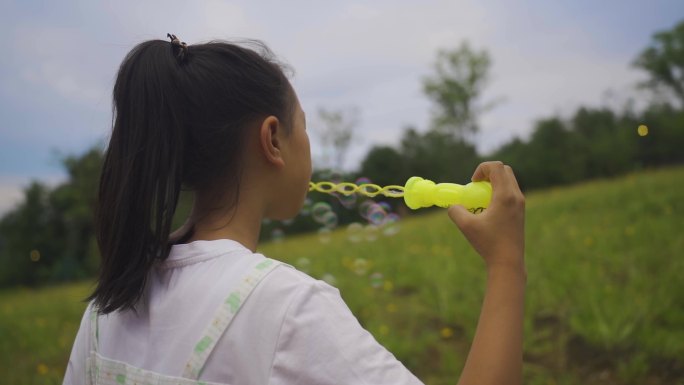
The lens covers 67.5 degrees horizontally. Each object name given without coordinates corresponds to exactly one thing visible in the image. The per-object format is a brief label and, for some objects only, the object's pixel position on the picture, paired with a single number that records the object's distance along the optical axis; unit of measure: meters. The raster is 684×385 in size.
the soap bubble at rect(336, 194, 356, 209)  1.98
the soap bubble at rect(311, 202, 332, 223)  2.11
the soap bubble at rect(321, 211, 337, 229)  2.09
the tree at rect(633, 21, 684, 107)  17.75
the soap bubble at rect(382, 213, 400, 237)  1.94
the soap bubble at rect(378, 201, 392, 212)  2.03
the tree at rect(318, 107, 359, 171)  28.72
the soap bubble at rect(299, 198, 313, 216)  2.43
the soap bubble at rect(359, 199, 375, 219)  2.05
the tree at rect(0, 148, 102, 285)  23.94
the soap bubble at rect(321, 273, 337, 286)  3.88
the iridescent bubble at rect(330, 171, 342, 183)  2.53
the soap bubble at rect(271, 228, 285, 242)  3.05
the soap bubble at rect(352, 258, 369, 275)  2.66
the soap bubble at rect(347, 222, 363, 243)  2.41
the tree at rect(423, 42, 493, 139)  25.38
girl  0.73
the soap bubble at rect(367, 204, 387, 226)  1.87
